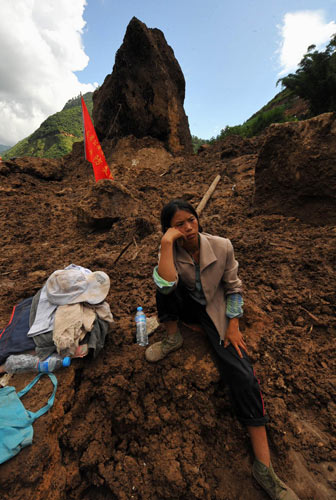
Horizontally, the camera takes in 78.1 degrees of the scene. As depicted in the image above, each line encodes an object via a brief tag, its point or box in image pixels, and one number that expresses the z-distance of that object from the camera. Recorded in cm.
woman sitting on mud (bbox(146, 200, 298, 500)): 141
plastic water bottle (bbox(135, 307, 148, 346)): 206
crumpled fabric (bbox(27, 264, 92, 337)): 180
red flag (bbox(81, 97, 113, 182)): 731
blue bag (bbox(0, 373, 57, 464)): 123
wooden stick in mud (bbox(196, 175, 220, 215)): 497
